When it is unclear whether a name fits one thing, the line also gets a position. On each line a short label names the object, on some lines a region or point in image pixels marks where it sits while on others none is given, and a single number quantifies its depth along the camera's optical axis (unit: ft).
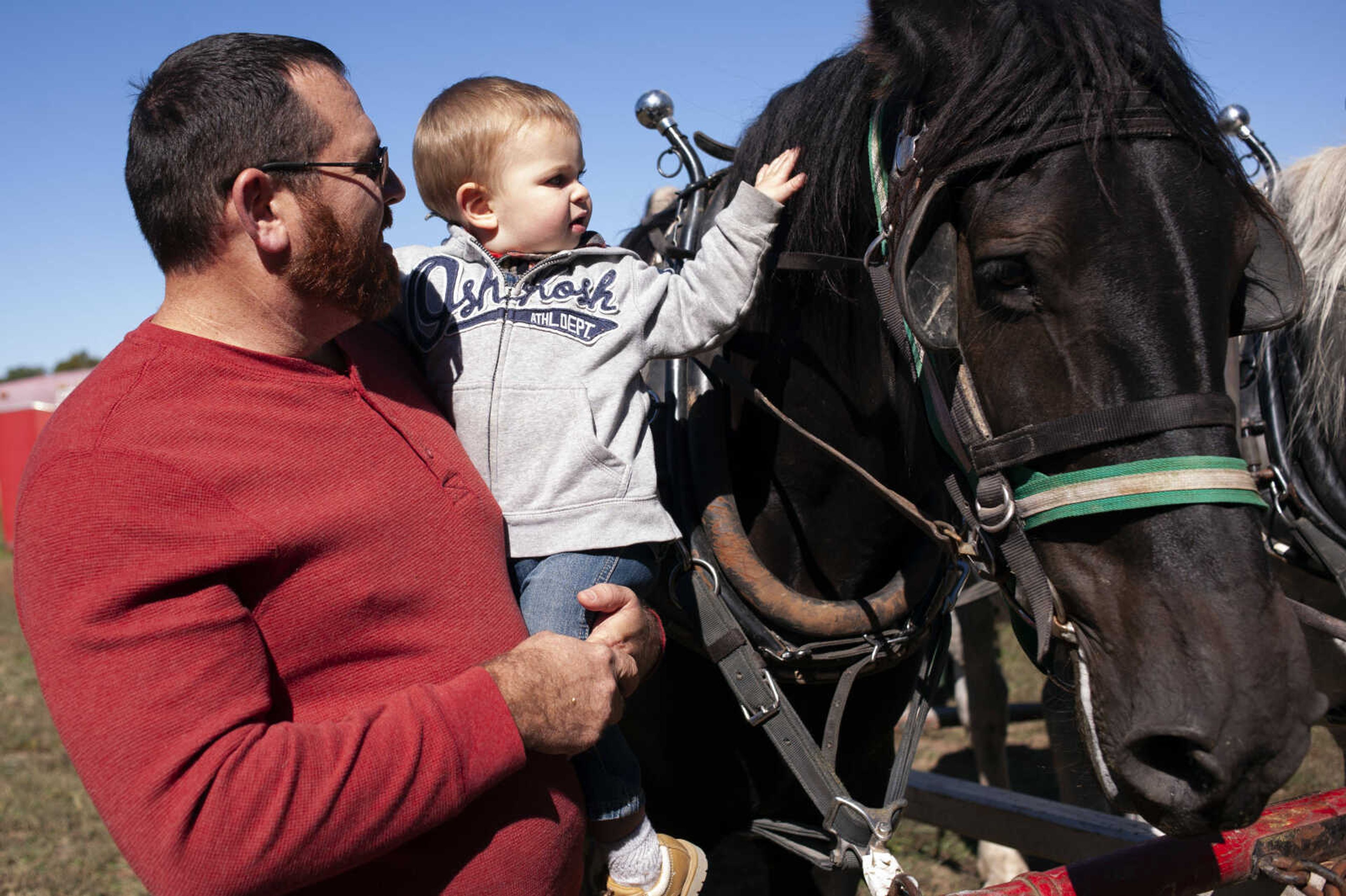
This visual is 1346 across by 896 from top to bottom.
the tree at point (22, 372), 156.25
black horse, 4.00
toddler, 5.38
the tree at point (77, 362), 155.22
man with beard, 3.69
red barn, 63.98
